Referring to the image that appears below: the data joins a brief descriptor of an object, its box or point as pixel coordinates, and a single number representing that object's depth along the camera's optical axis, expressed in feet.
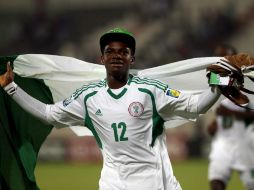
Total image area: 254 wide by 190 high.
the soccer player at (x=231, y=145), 60.08
